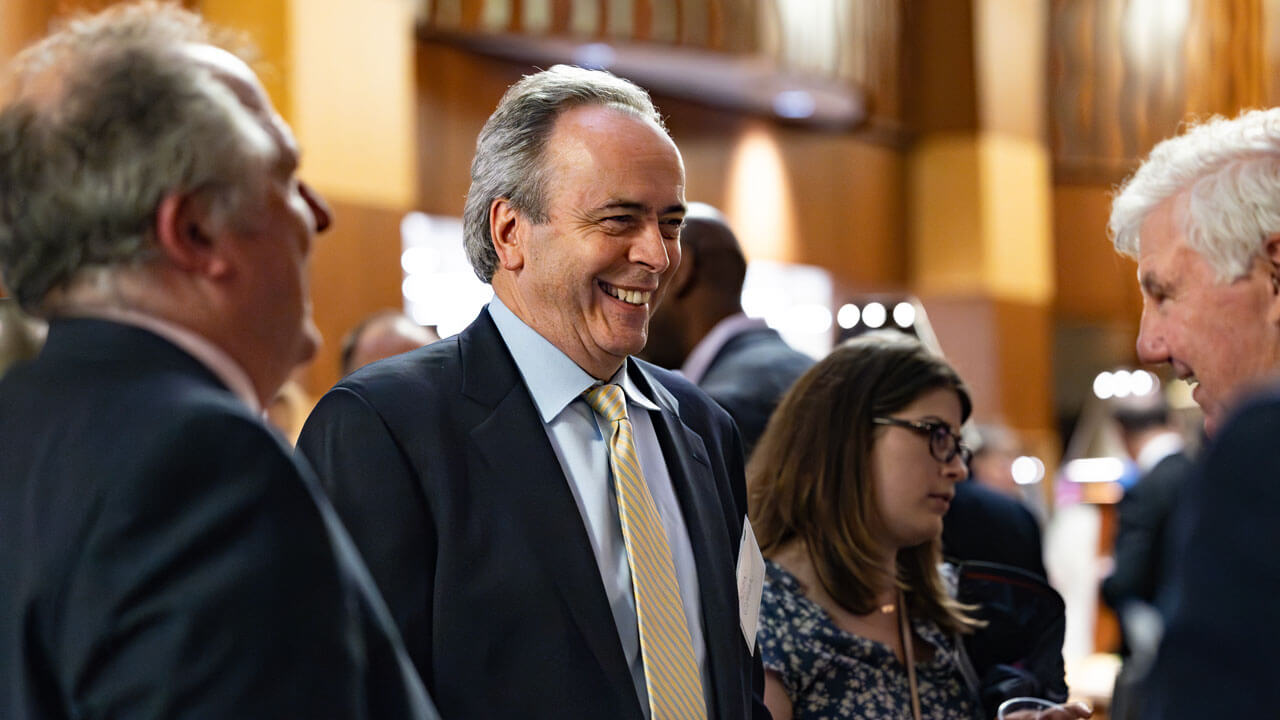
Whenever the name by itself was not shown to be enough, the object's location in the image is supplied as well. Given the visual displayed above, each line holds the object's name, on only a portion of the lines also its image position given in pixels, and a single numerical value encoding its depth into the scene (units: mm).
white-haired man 1545
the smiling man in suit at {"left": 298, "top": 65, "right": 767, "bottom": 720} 1955
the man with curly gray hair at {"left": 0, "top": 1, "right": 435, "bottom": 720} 1577
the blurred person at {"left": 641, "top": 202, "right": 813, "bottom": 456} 2760
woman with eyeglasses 2308
